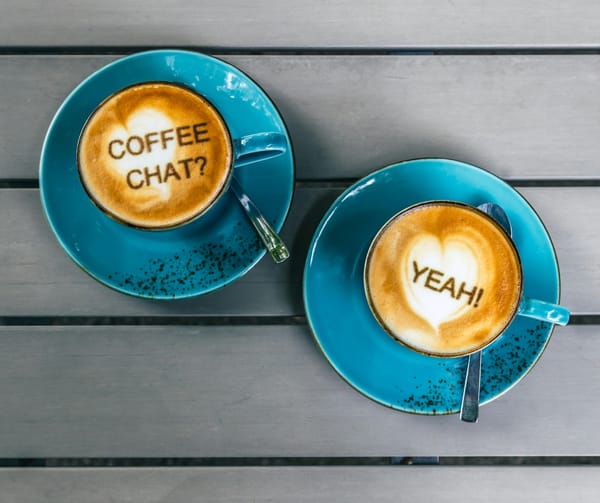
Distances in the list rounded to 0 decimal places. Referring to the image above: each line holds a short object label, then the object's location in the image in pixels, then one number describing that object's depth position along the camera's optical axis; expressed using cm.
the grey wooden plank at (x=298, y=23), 95
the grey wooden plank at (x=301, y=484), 95
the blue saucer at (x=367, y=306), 90
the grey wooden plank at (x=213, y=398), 95
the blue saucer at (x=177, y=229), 90
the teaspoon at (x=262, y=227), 88
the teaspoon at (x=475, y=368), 90
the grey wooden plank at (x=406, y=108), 95
